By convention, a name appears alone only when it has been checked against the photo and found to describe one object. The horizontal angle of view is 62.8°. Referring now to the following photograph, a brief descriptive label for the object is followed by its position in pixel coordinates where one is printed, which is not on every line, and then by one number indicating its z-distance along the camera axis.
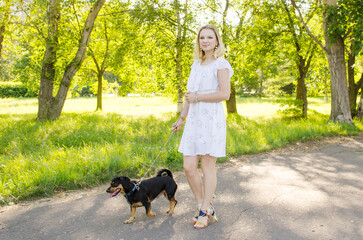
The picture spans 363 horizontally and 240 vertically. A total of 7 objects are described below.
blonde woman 3.27
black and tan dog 3.15
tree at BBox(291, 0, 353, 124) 10.35
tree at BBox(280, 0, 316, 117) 13.26
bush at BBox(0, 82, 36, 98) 36.14
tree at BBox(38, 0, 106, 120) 11.36
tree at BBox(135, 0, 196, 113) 12.97
